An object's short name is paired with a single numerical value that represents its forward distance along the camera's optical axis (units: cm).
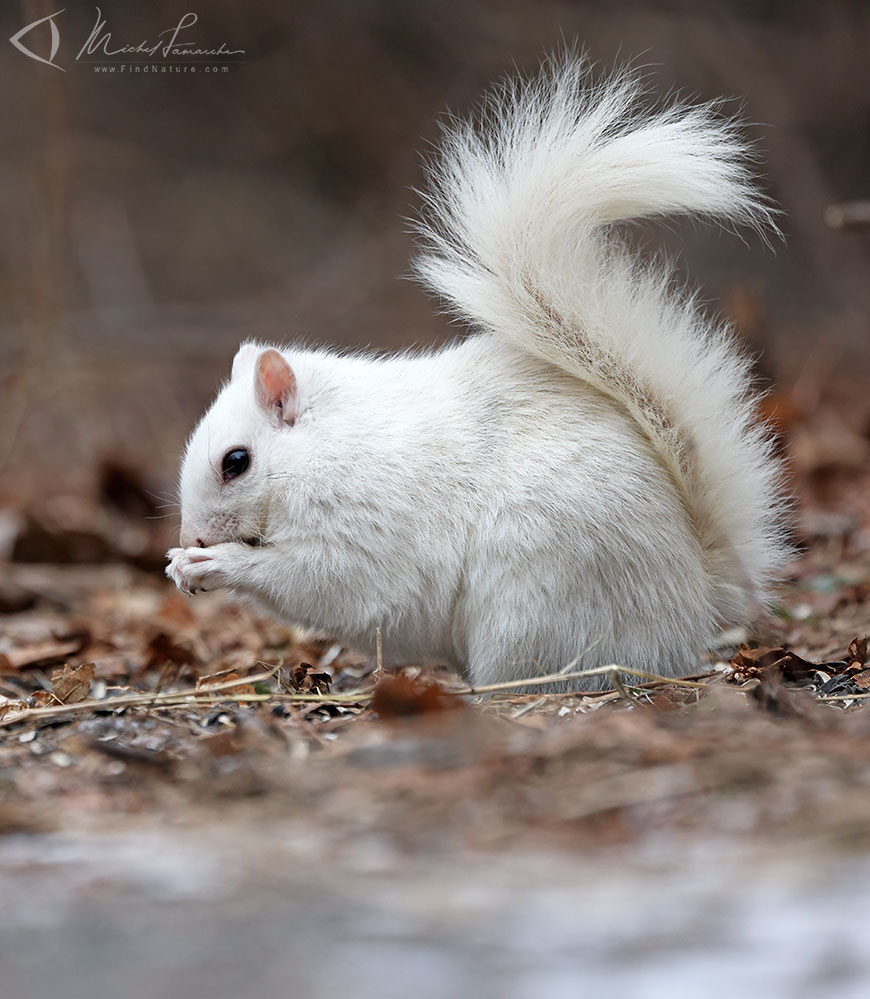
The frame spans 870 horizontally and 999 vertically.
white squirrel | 464
